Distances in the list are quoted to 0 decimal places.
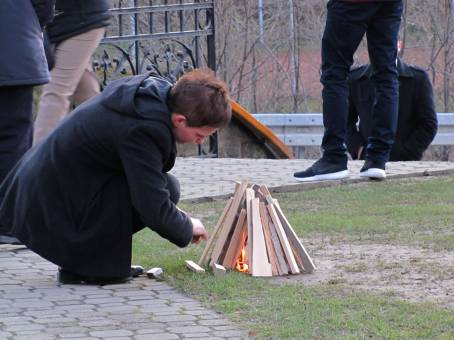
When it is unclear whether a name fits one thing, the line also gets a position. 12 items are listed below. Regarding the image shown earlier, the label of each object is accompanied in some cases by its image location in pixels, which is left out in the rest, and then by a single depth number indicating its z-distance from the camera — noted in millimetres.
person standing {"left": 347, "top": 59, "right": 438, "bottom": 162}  20914
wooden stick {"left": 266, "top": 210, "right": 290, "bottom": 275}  11952
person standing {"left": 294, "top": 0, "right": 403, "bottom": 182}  17215
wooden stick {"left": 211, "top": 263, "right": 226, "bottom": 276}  11774
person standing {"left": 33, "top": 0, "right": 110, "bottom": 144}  15728
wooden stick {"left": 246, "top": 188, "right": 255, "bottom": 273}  11903
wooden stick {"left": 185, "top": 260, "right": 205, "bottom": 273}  11967
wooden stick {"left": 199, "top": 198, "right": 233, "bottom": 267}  12198
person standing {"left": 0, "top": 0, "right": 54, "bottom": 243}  13362
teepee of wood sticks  11905
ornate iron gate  23349
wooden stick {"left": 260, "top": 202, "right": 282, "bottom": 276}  11944
